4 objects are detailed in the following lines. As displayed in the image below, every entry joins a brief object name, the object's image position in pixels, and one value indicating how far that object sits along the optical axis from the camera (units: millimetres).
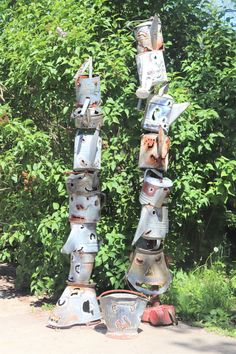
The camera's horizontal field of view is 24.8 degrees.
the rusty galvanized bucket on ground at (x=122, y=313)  5297
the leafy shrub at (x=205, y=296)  6113
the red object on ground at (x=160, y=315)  5845
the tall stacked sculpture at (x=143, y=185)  5891
